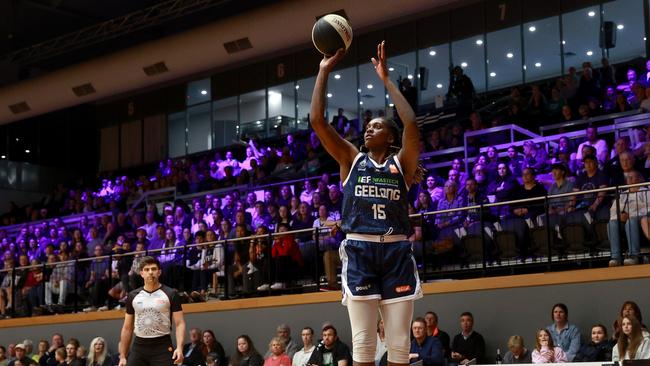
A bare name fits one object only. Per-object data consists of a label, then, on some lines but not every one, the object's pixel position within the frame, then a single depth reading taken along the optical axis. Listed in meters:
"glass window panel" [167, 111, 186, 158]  27.23
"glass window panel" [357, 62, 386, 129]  22.42
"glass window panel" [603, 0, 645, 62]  18.22
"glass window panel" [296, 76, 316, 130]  24.00
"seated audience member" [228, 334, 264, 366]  12.91
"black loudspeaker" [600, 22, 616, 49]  18.58
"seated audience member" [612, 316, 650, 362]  9.29
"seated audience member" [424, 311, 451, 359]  11.38
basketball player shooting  5.14
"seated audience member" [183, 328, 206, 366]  13.55
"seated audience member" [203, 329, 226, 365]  13.78
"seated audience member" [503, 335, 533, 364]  10.71
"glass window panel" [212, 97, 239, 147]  25.70
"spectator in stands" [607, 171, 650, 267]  10.77
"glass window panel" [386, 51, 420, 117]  21.77
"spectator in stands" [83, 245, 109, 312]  16.44
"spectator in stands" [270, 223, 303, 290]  13.84
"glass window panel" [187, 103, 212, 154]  26.39
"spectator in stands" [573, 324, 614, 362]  10.06
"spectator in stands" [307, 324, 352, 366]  11.75
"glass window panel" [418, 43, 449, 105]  21.21
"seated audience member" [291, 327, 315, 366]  12.25
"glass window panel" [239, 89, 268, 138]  24.97
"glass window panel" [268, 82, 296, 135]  24.22
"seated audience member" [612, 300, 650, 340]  9.85
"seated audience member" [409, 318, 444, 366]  10.77
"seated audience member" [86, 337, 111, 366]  14.22
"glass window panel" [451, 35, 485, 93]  20.72
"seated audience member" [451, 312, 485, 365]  11.34
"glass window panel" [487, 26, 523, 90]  20.17
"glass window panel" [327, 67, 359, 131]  22.88
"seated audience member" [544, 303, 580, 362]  10.48
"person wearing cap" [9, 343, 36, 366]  15.50
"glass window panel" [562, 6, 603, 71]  18.91
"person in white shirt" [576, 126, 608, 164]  12.98
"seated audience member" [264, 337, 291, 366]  12.45
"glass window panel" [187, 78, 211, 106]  26.77
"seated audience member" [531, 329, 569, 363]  10.24
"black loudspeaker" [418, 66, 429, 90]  21.50
